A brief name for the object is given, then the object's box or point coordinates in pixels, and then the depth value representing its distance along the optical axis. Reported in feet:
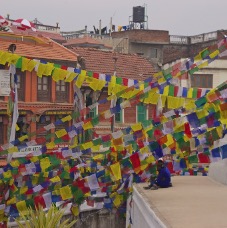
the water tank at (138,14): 145.69
